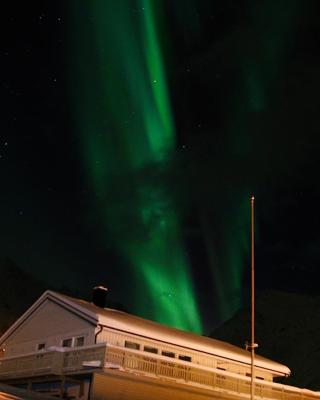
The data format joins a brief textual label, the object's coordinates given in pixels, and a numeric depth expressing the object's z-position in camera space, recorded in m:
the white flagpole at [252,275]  29.73
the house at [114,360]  27.45
